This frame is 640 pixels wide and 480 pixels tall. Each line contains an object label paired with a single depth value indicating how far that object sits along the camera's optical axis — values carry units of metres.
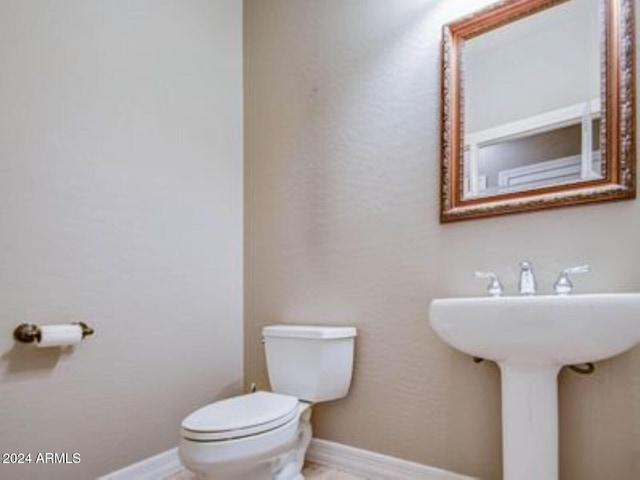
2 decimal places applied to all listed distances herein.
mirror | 1.21
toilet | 1.22
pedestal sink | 1.00
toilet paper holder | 1.32
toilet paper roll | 1.32
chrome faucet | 1.26
